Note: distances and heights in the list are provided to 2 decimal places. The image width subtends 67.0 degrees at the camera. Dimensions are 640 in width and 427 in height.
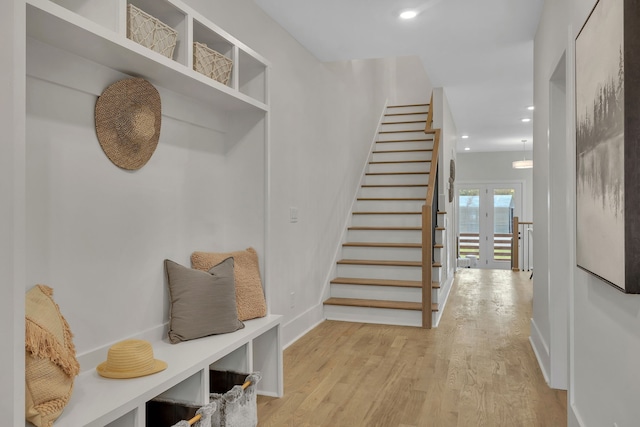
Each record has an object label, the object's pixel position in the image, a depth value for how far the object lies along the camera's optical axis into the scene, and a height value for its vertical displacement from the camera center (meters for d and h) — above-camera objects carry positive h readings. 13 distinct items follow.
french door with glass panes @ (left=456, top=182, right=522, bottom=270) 11.44 -0.21
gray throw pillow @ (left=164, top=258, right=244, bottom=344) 2.29 -0.44
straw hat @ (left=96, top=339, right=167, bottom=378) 1.81 -0.56
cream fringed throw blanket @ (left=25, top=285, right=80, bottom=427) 1.38 -0.45
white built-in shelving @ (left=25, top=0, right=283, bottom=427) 1.58 +0.61
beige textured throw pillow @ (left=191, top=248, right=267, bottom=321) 2.62 -0.36
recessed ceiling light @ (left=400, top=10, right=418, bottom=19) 3.40 +1.41
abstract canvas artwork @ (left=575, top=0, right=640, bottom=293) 1.28 +0.20
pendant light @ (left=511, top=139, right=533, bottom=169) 8.96 +0.90
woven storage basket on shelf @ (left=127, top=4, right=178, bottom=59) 1.90 +0.75
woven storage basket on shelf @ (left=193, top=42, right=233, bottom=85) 2.28 +0.74
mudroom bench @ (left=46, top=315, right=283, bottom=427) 1.56 -0.62
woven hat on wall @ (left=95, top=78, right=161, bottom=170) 2.04 +0.40
